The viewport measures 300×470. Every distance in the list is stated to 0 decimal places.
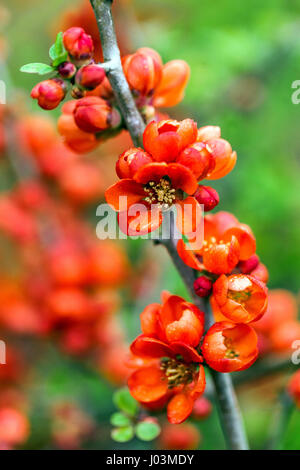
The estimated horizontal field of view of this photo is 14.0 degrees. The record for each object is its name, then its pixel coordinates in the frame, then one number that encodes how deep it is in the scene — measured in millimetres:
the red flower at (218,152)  407
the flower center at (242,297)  405
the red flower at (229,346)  393
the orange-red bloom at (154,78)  421
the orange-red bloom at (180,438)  579
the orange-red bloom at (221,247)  403
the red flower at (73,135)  439
